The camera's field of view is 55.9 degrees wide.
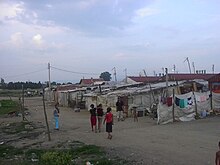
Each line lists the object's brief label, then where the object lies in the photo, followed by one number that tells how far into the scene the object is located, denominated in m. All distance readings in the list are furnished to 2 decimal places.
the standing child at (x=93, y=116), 11.68
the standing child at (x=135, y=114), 16.05
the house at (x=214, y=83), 17.75
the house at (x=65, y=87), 39.09
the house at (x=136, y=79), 34.87
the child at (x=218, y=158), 4.23
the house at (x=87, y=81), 49.94
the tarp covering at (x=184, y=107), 14.00
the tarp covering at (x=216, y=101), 16.21
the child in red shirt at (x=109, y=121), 10.08
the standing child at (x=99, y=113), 11.47
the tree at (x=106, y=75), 84.52
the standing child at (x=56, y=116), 13.09
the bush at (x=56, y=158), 6.92
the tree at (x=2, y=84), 77.34
